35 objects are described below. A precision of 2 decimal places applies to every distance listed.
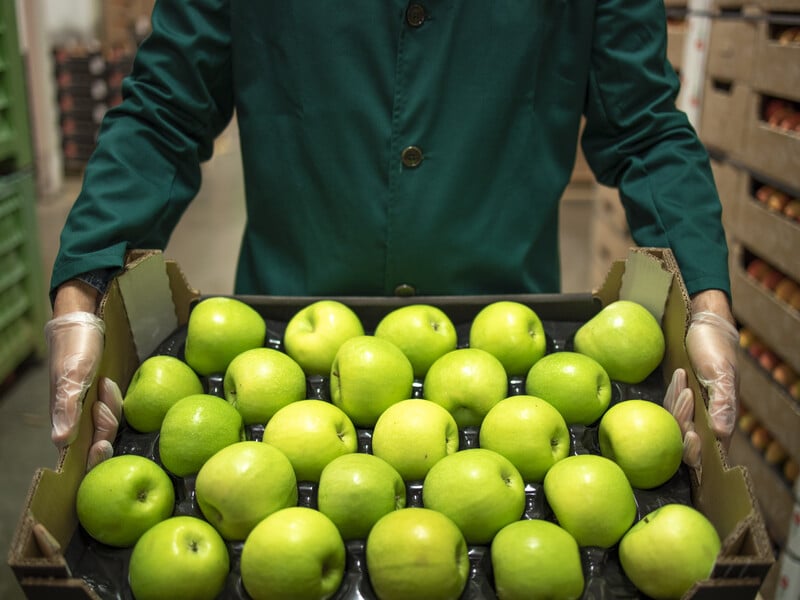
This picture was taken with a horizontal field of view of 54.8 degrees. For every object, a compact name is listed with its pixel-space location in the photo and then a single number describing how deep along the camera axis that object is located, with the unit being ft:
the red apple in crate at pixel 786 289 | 8.95
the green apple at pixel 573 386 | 3.92
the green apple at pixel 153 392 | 3.89
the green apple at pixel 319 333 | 4.33
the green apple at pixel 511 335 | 4.32
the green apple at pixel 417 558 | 2.86
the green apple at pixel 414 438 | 3.59
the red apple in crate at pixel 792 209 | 8.76
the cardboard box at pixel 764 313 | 8.57
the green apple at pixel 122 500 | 3.24
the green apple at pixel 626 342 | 4.19
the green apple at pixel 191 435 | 3.57
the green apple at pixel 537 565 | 2.93
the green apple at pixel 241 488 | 3.20
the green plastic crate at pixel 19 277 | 12.14
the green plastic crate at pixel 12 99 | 11.78
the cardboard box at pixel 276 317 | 2.77
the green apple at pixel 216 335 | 4.32
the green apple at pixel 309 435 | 3.58
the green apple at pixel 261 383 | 3.93
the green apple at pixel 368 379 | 3.90
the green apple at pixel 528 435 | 3.58
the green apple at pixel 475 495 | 3.23
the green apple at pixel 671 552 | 2.97
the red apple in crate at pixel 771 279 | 9.27
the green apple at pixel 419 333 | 4.33
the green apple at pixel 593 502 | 3.23
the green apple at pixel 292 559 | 2.92
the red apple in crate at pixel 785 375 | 8.82
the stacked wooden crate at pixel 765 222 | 8.61
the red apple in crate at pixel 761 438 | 9.20
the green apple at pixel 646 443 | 3.52
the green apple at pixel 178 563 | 2.94
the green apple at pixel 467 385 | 3.92
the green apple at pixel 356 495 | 3.23
